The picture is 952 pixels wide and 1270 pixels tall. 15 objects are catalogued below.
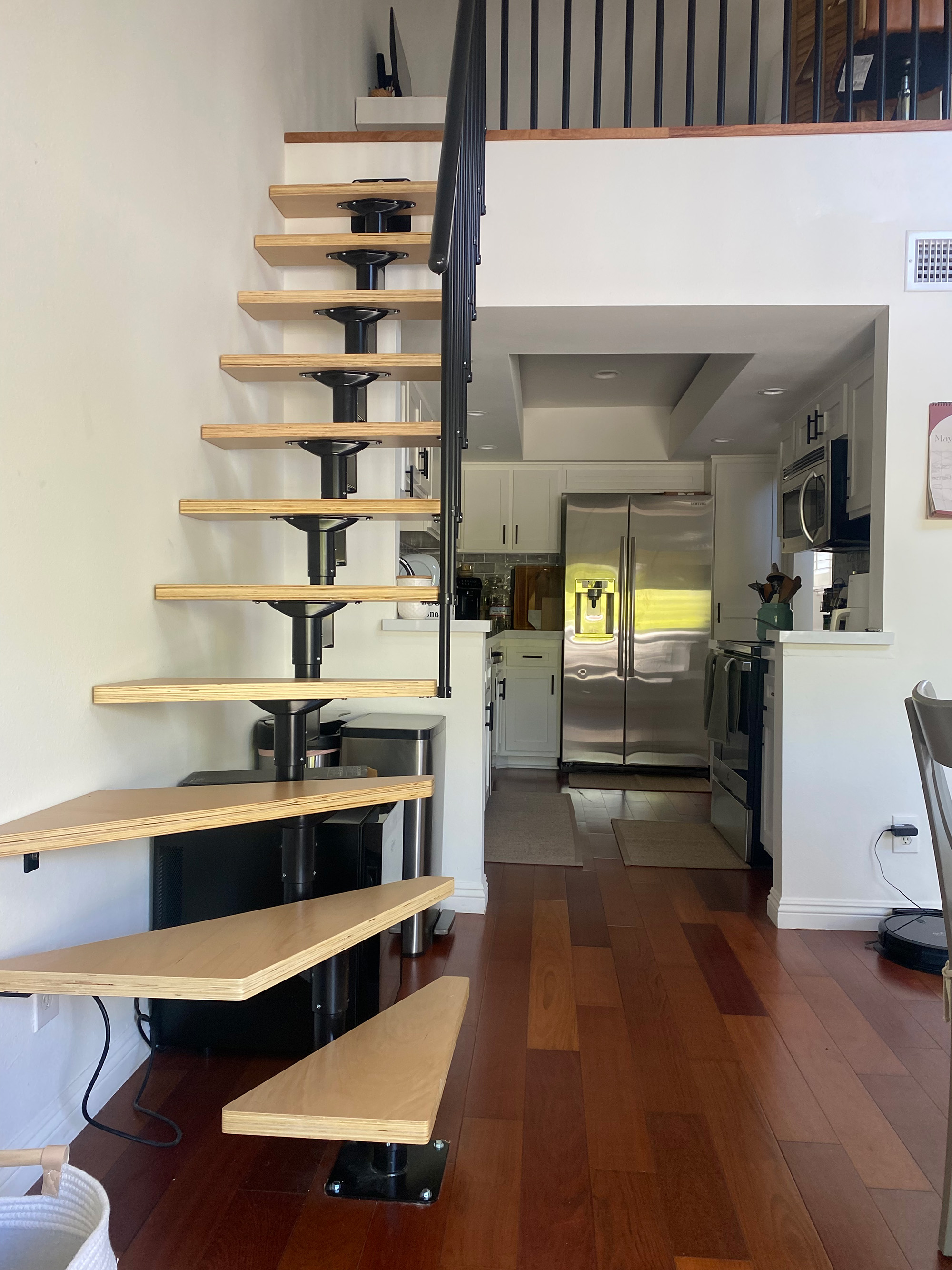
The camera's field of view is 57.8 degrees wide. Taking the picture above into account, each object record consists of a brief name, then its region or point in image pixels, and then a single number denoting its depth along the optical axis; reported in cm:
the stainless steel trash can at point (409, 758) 282
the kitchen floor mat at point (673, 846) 382
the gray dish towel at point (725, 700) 402
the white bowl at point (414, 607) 310
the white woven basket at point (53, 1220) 105
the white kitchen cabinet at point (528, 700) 609
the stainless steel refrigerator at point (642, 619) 592
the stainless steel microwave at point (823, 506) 381
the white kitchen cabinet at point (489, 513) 648
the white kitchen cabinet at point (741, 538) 599
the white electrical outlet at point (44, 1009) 165
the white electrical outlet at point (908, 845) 301
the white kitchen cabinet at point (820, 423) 380
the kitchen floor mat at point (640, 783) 545
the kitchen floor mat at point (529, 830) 386
